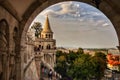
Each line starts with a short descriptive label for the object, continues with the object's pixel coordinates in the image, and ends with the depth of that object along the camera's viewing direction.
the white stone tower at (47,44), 28.96
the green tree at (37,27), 26.83
